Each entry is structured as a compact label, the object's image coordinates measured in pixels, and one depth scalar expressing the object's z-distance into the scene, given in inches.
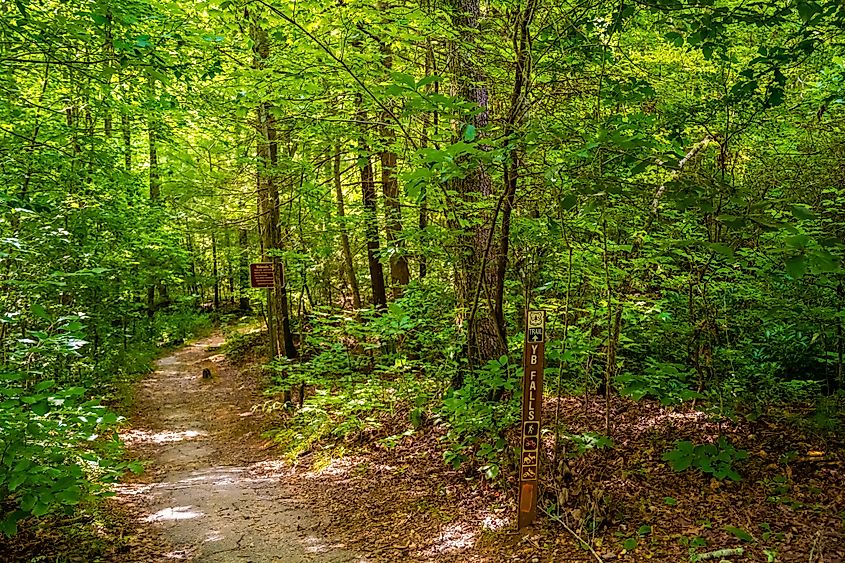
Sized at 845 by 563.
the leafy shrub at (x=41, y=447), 139.6
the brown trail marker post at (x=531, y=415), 175.8
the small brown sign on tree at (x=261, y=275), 366.6
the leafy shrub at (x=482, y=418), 212.6
